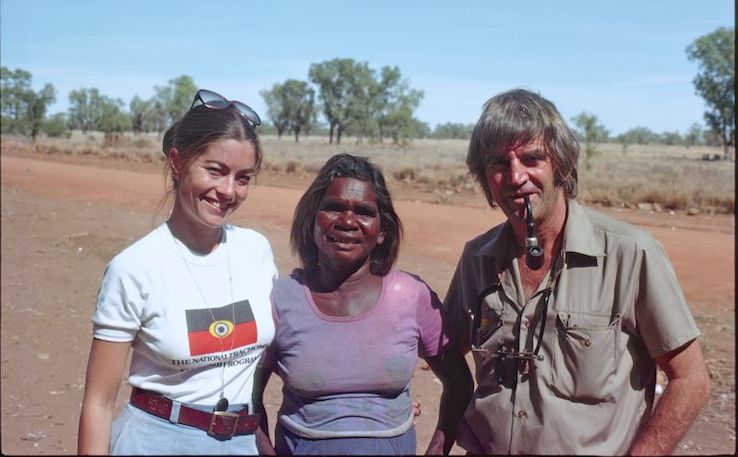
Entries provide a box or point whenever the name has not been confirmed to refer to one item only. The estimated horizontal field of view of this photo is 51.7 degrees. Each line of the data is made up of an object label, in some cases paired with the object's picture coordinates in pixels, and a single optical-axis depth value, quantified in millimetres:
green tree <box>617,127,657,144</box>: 94519
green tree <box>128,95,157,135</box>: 68000
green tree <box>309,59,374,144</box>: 57094
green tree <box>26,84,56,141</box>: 40844
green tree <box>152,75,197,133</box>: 56288
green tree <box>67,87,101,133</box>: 67000
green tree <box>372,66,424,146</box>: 51188
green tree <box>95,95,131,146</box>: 54288
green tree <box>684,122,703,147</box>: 80281
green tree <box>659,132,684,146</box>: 93969
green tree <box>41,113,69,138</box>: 50538
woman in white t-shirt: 2180
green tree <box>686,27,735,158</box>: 47000
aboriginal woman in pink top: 2377
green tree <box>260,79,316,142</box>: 66062
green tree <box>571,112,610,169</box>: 30547
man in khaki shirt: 2229
